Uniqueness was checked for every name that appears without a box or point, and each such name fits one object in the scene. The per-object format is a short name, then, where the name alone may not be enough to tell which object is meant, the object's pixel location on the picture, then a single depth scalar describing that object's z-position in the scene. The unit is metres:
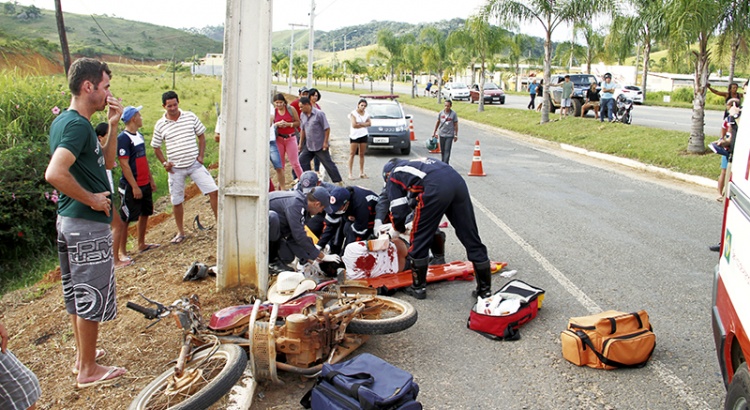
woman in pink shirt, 11.29
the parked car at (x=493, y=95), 41.25
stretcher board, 6.48
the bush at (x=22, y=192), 10.49
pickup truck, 25.45
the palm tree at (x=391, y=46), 54.44
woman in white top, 13.79
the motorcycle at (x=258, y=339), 3.93
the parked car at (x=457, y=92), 47.56
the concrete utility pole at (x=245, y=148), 5.62
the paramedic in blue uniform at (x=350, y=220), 6.88
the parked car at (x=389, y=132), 17.88
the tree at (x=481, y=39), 30.73
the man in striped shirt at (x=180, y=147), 7.93
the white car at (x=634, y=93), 38.06
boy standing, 7.39
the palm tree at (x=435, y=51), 45.03
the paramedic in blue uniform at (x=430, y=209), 6.07
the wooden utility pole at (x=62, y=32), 20.54
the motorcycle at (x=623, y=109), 22.12
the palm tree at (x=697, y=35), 14.55
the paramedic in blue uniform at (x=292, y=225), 6.19
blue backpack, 3.58
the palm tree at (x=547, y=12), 23.39
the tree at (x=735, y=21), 14.90
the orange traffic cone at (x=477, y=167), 14.04
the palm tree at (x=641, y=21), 16.19
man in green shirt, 3.86
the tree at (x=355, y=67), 79.94
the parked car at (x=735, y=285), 2.99
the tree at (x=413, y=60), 50.62
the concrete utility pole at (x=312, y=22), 34.68
